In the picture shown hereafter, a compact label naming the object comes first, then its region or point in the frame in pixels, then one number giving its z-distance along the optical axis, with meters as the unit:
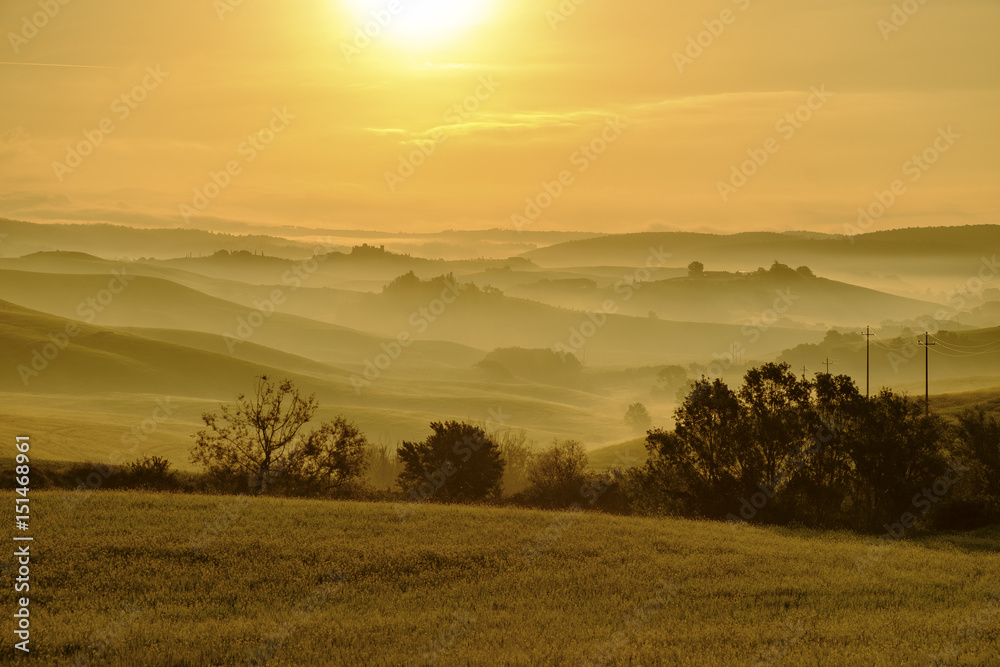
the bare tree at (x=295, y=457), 44.03
